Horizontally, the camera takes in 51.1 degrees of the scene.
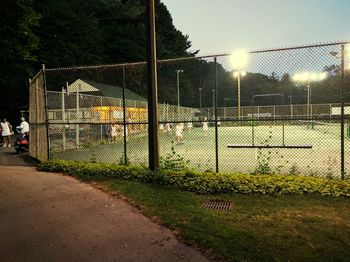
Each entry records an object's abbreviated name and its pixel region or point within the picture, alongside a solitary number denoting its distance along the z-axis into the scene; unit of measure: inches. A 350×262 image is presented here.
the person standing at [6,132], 900.6
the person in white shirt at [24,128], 808.3
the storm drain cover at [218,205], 272.9
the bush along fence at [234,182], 301.4
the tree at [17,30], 1042.7
